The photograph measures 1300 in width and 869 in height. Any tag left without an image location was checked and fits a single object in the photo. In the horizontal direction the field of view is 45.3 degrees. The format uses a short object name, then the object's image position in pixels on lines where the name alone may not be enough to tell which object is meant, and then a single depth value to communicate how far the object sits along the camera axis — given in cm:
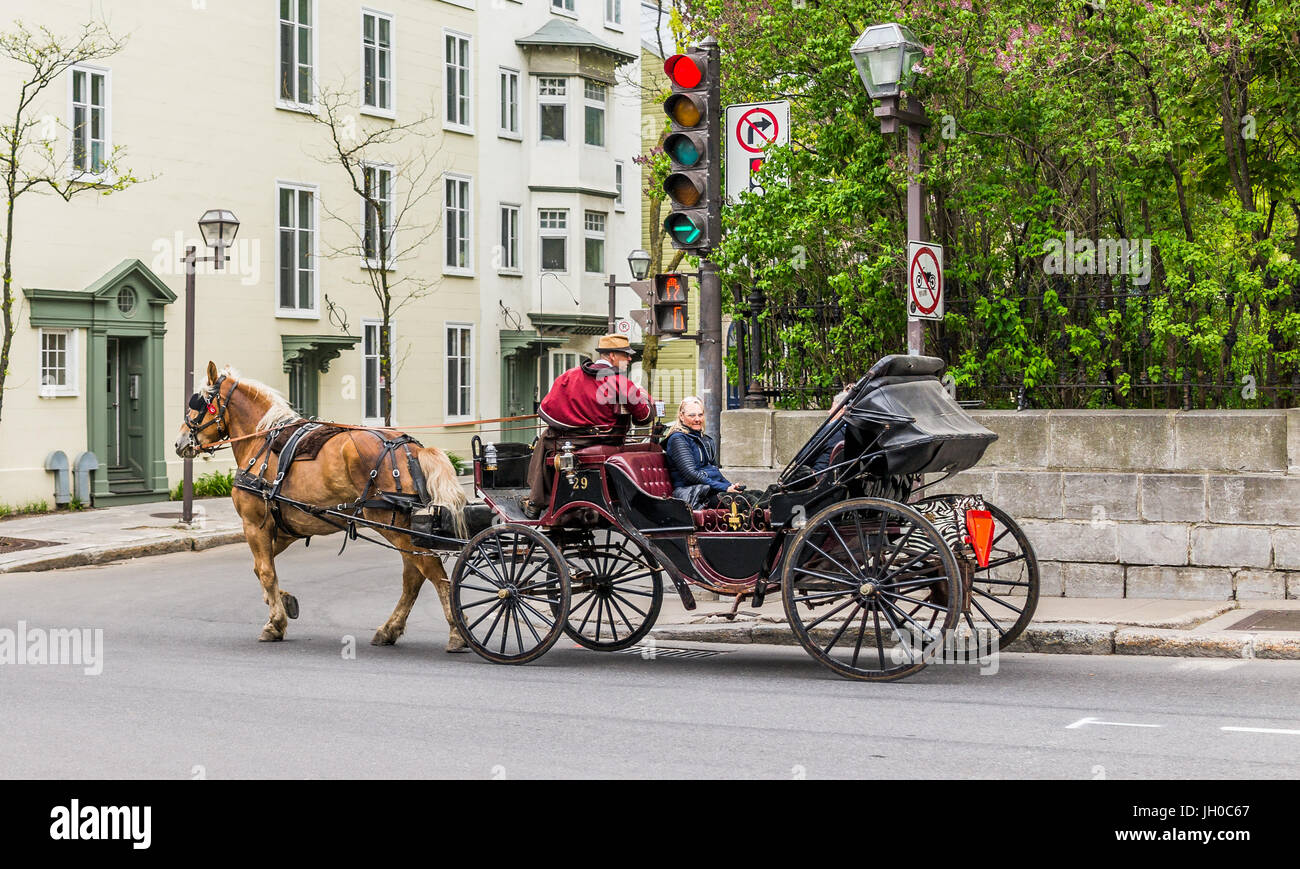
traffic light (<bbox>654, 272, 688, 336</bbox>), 1281
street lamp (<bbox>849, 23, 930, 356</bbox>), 1192
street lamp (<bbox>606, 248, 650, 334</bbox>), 3059
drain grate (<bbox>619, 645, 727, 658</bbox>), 1126
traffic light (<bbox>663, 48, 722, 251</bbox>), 1263
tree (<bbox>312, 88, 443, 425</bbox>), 2903
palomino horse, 1153
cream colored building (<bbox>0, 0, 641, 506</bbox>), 2422
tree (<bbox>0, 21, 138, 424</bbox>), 2080
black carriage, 942
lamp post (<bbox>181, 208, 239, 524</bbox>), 2127
